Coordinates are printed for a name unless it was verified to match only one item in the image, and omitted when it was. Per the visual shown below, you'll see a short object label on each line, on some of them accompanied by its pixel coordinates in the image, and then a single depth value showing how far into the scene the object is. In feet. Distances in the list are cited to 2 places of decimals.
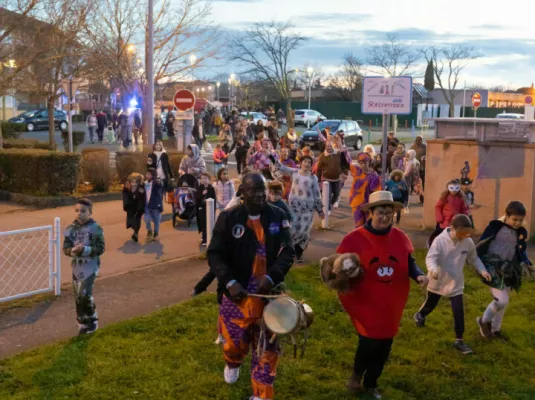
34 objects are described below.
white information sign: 34.12
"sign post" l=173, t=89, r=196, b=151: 59.72
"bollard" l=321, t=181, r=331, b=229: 42.93
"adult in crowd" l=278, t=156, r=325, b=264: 32.73
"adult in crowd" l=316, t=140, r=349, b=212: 45.98
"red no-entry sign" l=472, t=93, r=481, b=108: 94.99
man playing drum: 15.80
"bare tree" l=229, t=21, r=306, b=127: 164.45
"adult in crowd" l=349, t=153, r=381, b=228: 35.83
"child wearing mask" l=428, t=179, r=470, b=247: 28.84
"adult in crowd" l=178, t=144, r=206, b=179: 43.34
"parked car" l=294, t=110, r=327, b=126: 176.96
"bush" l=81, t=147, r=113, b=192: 52.47
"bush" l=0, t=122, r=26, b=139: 108.06
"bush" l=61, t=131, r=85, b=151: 91.90
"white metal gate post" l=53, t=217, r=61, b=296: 26.37
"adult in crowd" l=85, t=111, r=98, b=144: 110.73
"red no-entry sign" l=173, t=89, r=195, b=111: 59.67
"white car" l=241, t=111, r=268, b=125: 153.52
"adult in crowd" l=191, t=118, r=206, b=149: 95.09
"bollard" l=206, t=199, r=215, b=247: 32.76
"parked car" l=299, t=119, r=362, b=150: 109.09
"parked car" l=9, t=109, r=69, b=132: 136.98
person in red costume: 16.42
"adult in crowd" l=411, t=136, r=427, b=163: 58.75
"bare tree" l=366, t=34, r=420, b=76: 207.10
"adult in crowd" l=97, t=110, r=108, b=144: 111.14
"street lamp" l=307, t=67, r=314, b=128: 233.70
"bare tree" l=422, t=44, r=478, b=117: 210.30
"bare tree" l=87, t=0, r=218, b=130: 77.51
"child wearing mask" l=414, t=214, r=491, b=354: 21.09
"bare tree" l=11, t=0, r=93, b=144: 62.95
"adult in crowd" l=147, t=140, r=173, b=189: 43.75
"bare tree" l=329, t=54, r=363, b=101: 233.14
